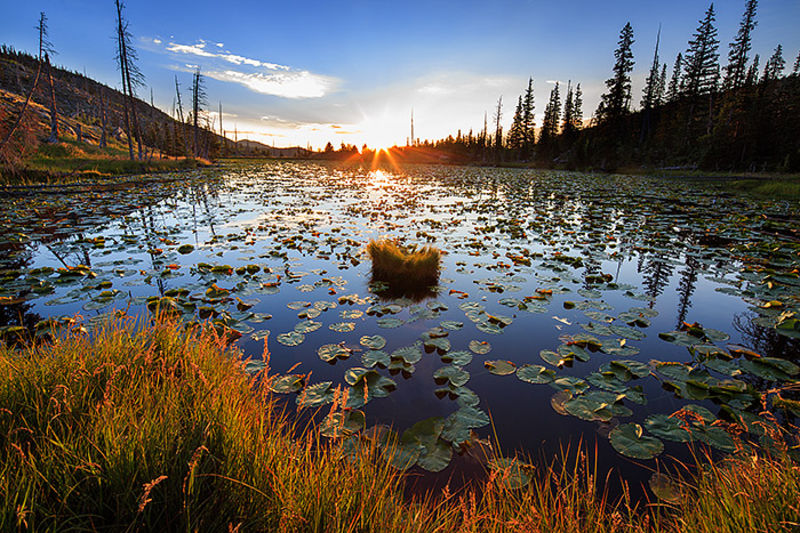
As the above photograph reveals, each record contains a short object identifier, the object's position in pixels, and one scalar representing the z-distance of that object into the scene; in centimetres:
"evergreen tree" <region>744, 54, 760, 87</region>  3559
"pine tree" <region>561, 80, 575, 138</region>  5434
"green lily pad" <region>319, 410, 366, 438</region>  258
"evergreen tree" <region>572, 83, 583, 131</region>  5778
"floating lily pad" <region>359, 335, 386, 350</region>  392
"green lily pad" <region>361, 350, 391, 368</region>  359
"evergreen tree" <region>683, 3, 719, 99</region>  3966
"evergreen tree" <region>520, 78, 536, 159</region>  6401
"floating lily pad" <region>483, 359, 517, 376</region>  350
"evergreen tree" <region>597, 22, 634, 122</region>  4475
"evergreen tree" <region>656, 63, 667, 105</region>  4843
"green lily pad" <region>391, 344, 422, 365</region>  364
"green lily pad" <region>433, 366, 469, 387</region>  329
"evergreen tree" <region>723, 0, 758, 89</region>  3759
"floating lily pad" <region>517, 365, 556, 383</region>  336
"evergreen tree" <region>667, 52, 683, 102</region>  4695
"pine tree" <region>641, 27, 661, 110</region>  4278
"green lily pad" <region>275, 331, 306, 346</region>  397
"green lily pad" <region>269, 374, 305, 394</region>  313
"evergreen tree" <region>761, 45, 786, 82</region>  5391
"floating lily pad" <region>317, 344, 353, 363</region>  371
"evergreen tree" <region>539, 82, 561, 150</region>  5912
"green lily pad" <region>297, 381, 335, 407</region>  296
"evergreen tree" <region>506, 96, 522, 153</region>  6669
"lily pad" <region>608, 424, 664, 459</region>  247
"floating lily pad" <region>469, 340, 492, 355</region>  389
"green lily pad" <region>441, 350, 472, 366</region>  364
